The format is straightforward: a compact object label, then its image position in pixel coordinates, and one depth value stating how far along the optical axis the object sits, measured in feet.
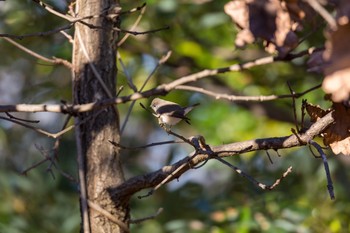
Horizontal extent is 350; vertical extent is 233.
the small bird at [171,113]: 42.86
